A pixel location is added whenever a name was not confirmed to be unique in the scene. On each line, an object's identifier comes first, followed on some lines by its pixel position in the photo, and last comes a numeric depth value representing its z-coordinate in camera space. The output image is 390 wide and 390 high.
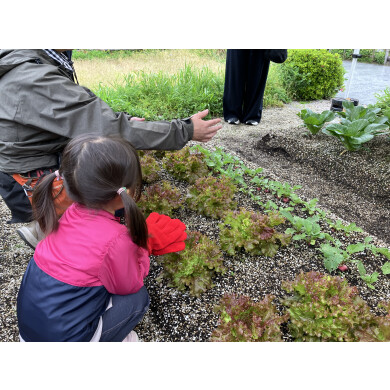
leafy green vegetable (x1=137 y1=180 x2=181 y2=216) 2.71
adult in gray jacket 1.93
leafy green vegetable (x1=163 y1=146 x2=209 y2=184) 3.28
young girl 1.44
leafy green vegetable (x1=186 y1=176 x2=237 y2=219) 2.74
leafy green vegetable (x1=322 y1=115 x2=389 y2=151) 3.57
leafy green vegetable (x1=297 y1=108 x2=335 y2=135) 4.18
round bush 7.21
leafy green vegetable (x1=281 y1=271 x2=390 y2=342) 1.72
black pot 5.63
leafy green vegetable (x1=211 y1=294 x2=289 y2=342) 1.69
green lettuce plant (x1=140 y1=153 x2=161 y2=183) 3.32
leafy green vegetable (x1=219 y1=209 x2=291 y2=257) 2.31
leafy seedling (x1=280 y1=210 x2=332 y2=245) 2.43
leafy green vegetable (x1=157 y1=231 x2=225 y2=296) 2.05
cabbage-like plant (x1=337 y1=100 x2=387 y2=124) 3.78
